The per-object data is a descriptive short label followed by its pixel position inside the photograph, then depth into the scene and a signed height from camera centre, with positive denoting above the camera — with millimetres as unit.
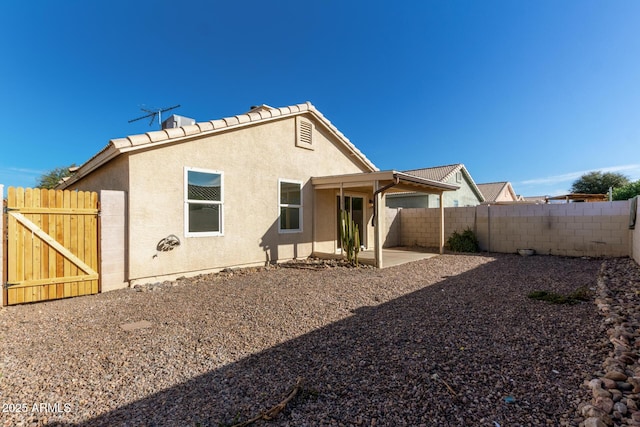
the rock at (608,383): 2352 -1337
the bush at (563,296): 5027 -1423
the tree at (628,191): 19797 +1544
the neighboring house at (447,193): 21672 +1794
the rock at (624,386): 2322 -1332
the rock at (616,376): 2447 -1322
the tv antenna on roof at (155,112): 12155 +4319
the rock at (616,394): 2182 -1326
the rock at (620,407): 2018 -1315
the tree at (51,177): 24112 +3415
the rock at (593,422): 1875 -1304
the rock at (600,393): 2213 -1330
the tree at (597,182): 32188 +3604
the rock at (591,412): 1993 -1330
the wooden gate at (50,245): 5102 -476
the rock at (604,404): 2048 -1323
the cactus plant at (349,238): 8875 -646
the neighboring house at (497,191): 28641 +2407
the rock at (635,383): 2260 -1303
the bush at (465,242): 12273 -1097
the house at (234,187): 6520 +820
